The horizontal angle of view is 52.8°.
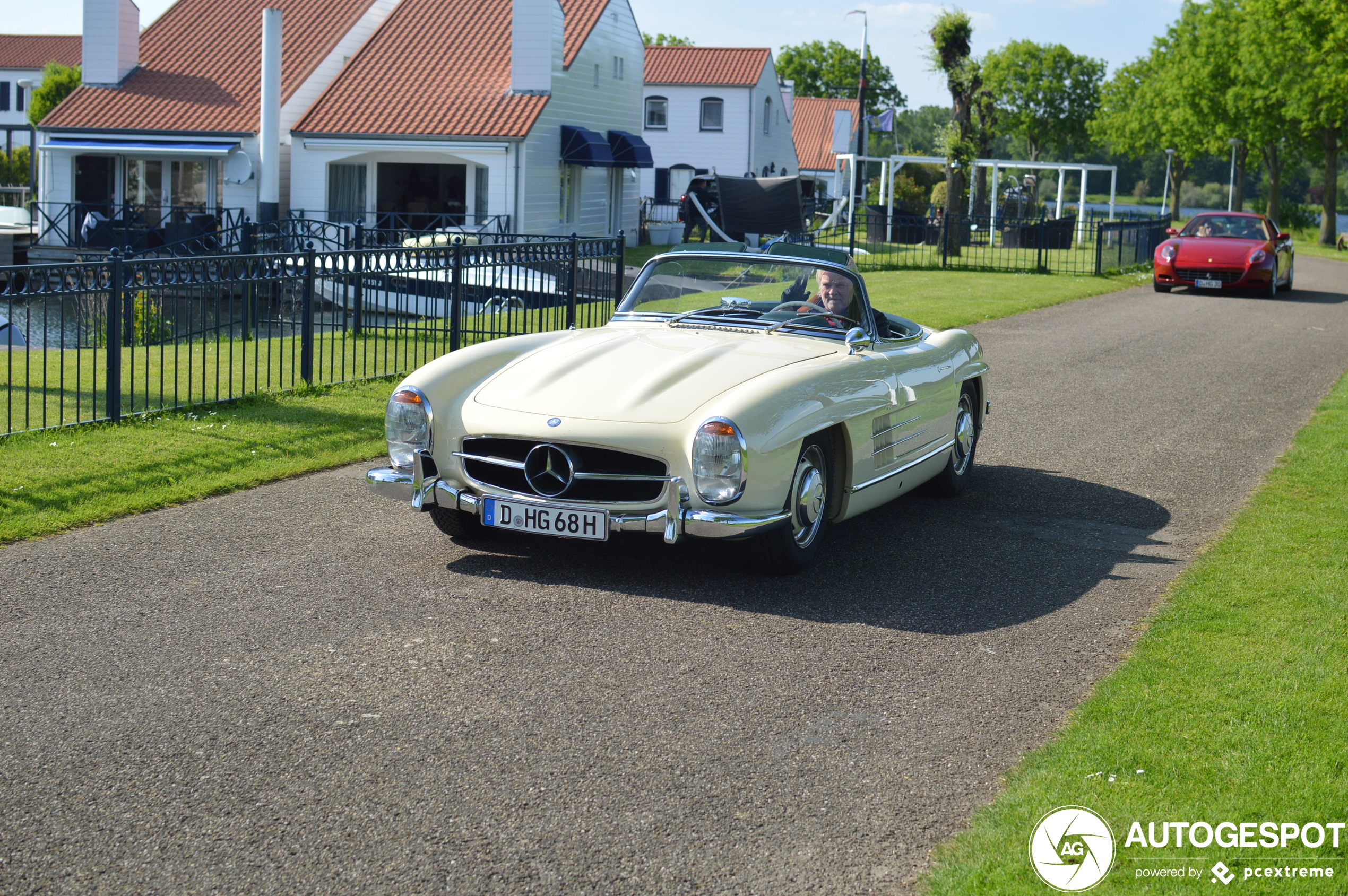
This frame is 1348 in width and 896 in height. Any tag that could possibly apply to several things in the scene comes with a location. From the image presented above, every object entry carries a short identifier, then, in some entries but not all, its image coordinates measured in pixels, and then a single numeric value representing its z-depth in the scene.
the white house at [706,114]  52.66
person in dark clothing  33.84
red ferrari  23.45
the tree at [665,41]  88.88
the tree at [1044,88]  102.38
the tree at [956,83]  34.91
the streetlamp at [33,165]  35.09
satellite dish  30.97
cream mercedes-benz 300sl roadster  5.74
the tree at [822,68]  95.88
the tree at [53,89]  57.34
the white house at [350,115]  31.23
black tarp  33.12
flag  54.19
